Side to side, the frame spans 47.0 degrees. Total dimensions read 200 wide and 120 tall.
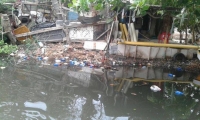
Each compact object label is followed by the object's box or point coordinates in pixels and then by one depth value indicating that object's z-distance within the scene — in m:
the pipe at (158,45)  10.07
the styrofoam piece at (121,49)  10.28
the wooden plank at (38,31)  11.21
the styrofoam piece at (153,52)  10.25
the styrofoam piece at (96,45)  10.75
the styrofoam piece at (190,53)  10.71
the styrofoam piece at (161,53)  10.34
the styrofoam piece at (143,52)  10.20
